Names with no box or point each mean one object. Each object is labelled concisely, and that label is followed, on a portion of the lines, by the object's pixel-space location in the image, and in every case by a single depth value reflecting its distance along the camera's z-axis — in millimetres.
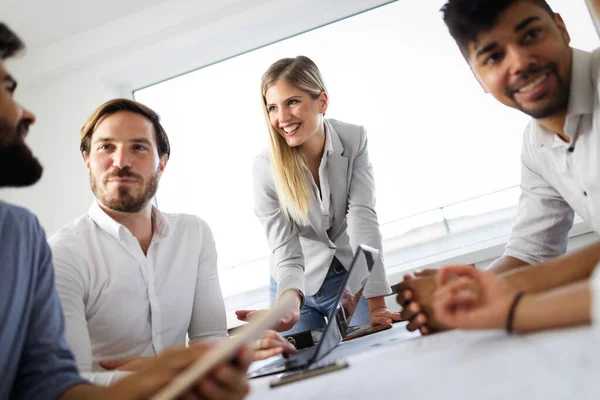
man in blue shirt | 714
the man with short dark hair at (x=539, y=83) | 1218
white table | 460
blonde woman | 2070
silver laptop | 1020
